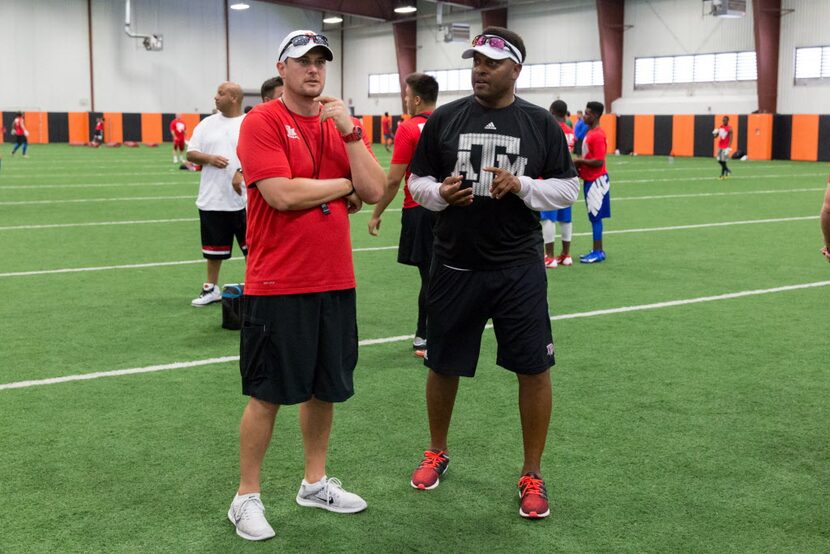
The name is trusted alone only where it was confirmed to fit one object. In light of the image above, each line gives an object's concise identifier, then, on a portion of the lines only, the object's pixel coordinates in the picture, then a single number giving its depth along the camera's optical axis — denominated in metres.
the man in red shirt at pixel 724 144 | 25.25
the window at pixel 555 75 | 41.88
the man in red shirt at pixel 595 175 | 11.50
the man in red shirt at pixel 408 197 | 6.53
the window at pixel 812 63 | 33.88
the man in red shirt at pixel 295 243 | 3.89
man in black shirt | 4.32
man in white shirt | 8.62
